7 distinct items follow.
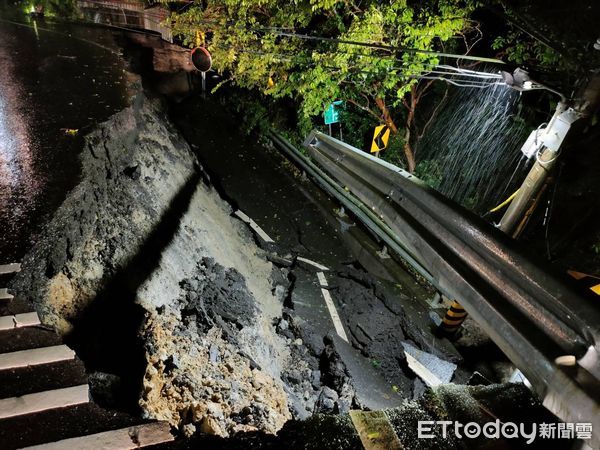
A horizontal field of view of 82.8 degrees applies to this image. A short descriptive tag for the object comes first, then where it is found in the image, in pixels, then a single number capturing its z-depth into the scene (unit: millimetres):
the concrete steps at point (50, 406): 2322
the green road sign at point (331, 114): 11230
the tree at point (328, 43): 8281
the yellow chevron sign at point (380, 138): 10094
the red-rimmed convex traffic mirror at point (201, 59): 11758
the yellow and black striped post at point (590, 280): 6043
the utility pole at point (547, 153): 4094
